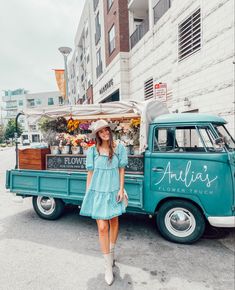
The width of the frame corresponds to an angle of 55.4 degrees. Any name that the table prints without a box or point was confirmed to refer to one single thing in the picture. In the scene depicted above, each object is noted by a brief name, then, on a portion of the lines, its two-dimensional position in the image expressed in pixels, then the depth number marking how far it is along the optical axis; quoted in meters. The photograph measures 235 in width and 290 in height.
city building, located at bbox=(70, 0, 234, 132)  7.18
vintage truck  3.70
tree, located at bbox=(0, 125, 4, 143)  69.50
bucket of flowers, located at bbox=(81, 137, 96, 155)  5.15
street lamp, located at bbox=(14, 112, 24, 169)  5.44
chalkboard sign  4.46
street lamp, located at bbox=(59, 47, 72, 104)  12.20
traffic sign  8.57
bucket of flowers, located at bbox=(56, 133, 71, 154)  5.31
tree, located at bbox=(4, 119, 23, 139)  65.97
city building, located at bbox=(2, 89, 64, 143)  80.62
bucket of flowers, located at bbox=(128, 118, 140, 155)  5.09
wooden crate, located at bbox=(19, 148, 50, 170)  5.29
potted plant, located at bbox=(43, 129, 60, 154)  5.39
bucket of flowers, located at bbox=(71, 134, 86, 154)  5.23
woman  3.15
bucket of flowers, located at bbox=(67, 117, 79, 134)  5.96
